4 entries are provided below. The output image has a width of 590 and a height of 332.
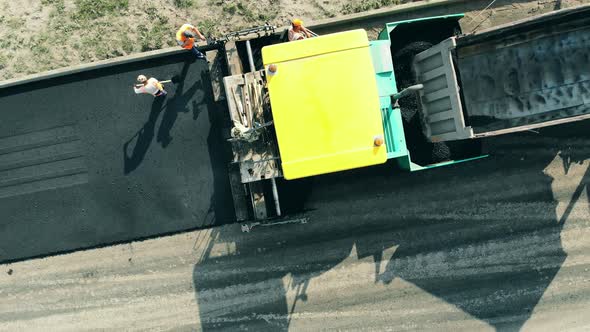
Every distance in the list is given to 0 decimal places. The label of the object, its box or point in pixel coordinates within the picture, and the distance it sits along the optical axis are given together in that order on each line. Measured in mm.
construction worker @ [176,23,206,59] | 8555
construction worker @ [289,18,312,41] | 8367
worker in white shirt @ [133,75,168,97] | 8719
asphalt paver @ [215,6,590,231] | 7375
